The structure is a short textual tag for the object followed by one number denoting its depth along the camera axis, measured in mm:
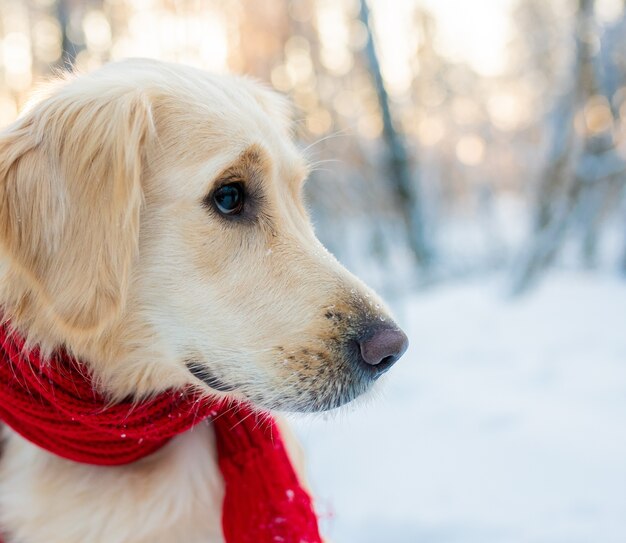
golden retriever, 1708
